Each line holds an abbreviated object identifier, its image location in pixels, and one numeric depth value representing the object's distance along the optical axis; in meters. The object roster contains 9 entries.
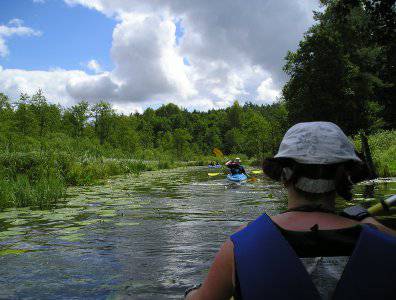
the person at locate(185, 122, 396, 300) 1.66
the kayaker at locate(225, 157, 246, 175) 22.80
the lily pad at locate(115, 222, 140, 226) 9.58
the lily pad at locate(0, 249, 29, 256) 6.80
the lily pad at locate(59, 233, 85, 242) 7.82
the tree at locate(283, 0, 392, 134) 29.39
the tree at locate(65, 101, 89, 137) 60.78
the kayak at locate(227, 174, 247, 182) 22.05
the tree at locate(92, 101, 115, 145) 62.47
